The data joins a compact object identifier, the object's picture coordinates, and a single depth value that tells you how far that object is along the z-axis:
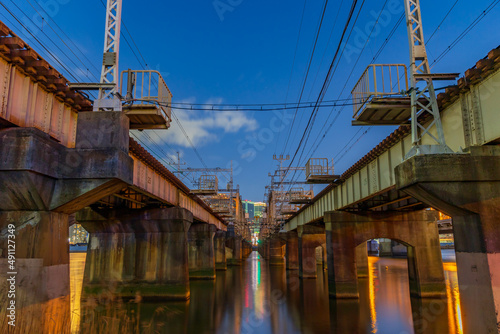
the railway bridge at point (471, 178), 9.38
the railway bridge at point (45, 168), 9.07
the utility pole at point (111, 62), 11.41
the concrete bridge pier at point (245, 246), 128.82
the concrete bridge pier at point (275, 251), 78.76
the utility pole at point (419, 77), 10.18
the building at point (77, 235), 170.69
